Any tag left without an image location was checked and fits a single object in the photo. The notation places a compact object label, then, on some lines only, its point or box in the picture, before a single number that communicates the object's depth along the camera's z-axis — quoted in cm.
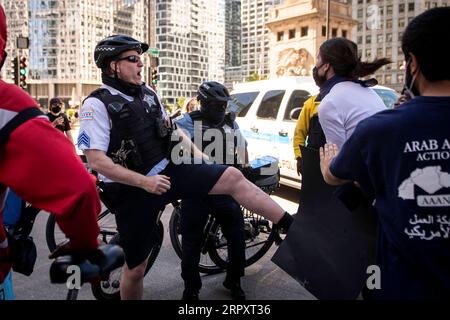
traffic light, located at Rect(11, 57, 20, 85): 1655
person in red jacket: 132
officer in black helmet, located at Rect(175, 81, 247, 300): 369
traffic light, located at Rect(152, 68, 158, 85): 2258
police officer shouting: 277
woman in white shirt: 280
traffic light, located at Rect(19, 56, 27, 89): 1748
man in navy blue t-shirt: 153
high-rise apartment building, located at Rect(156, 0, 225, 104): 17738
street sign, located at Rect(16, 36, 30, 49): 1629
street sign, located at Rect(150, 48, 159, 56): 1987
